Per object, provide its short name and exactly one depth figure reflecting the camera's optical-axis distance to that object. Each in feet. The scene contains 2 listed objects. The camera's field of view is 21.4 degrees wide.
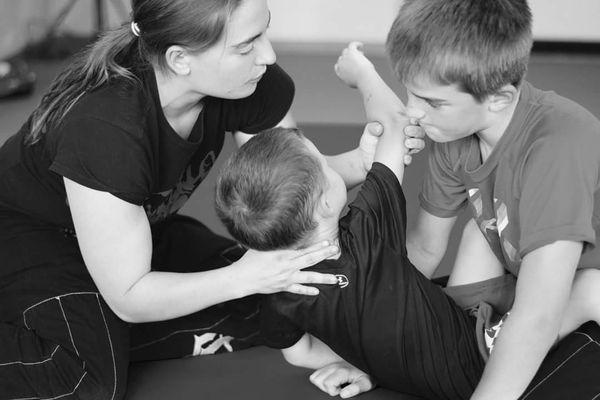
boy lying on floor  7.66
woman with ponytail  7.98
